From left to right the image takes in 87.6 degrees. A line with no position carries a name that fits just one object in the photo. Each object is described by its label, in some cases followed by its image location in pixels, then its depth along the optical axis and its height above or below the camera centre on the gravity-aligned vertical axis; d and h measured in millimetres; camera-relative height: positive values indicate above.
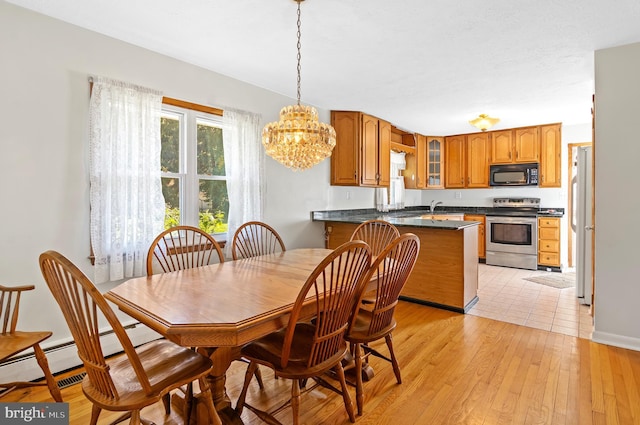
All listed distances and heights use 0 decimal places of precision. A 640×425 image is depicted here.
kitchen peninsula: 3326 -634
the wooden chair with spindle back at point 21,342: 1667 -689
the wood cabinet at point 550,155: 5168 +757
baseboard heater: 2043 -1012
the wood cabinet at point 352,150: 4375 +721
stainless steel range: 5211 -493
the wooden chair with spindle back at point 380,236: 2912 -296
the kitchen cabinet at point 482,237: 5723 -568
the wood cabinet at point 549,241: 5062 -577
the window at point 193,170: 2889 +326
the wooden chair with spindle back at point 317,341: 1418 -633
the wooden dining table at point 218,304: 1204 -422
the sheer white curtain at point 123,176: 2344 +218
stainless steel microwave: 5379 +491
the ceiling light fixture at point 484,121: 4359 +1095
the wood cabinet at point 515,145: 5355 +968
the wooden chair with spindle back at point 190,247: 2381 -351
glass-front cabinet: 6309 +872
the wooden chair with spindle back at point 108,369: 1117 -657
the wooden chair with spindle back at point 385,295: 1771 -504
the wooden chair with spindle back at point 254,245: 2619 -359
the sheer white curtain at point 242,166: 3180 +384
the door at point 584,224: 3432 -214
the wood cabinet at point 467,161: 5906 +791
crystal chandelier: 2055 +423
